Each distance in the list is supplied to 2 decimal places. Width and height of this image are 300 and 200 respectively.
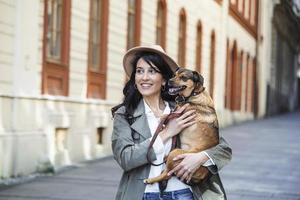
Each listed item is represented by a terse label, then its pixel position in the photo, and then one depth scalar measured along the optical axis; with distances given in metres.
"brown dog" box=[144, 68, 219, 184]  4.18
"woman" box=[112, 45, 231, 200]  4.18
